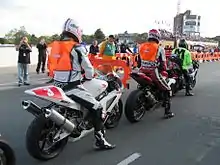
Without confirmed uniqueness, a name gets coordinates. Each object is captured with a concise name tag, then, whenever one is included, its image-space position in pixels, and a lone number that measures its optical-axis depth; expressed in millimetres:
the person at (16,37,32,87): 11898
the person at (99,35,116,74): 11562
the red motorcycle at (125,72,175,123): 6918
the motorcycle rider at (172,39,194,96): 10492
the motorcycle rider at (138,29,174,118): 7145
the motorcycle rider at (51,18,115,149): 4828
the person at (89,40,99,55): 17794
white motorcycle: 4477
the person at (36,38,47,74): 16272
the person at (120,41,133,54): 21562
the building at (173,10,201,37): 73625
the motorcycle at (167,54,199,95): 10234
